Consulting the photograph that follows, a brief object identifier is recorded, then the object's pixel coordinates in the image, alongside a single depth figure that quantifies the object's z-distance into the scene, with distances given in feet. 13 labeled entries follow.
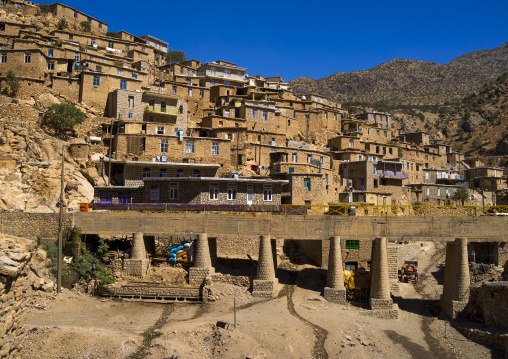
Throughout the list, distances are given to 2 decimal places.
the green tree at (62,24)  239.71
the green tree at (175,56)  302.99
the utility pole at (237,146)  156.11
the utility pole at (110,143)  134.02
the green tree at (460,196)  196.14
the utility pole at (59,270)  89.66
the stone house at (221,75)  233.37
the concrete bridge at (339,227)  98.37
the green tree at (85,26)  257.14
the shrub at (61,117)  143.84
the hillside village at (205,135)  134.10
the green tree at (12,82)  155.53
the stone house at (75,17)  255.09
